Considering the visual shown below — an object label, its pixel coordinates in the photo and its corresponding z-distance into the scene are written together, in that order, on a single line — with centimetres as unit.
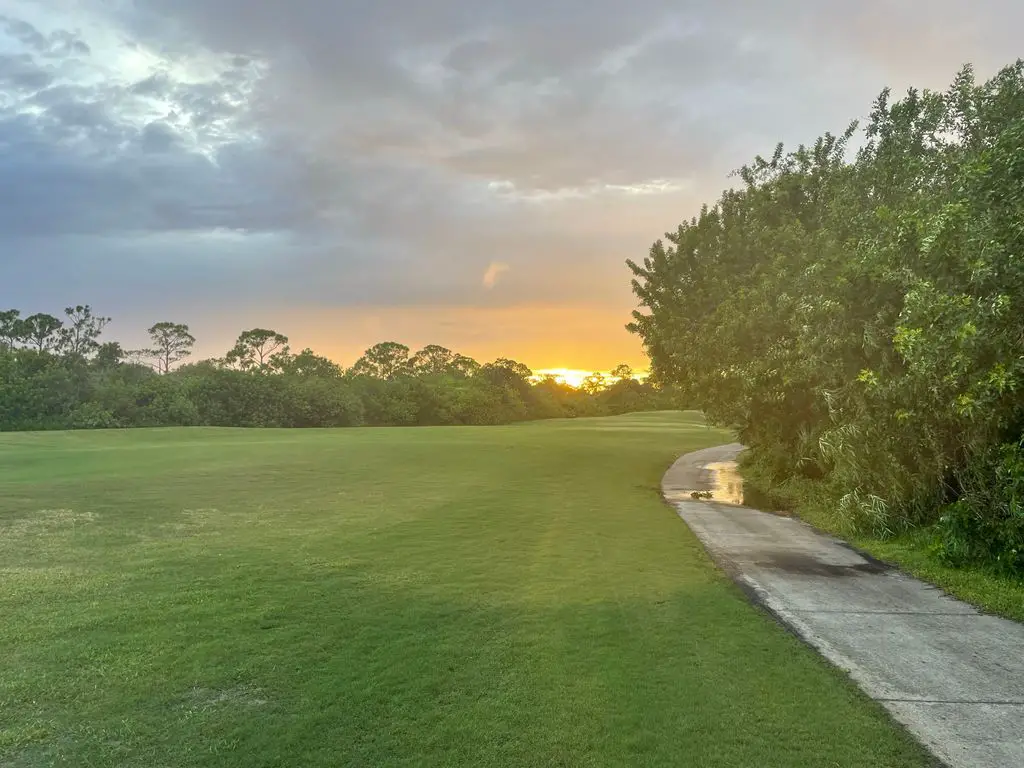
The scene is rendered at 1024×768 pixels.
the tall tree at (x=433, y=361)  11644
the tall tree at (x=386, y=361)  10925
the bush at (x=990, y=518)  915
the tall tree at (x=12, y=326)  7462
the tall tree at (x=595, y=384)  13462
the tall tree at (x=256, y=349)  9150
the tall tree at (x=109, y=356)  7781
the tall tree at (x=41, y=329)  7475
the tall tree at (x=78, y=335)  7694
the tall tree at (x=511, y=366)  10381
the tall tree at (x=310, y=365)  9238
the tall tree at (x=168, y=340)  9162
